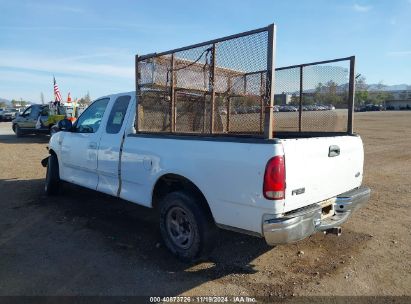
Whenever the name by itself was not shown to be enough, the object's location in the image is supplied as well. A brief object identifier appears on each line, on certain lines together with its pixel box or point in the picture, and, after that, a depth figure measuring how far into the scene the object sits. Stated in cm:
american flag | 2123
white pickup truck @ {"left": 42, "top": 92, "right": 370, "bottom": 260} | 356
